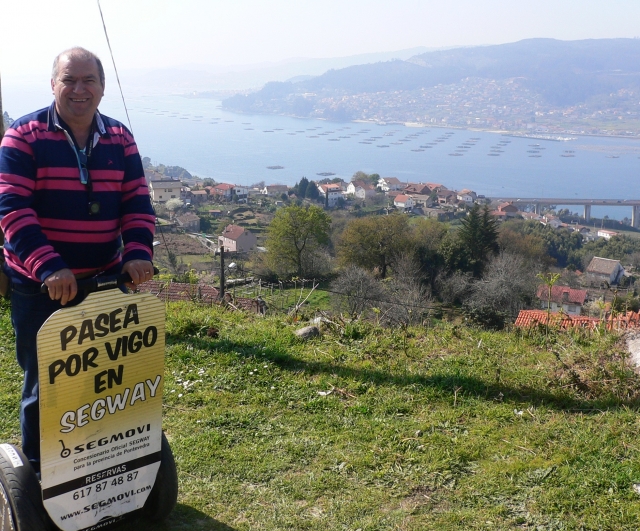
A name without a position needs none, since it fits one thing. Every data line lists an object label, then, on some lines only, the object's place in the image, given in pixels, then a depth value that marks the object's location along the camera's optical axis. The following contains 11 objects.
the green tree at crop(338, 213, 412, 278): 35.19
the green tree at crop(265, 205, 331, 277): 34.53
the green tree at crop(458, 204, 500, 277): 34.34
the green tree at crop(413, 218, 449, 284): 34.59
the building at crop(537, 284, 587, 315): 24.67
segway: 2.23
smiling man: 2.29
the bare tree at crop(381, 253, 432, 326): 20.80
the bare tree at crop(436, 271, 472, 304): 30.94
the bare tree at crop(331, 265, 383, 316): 22.87
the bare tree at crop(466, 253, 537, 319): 26.00
